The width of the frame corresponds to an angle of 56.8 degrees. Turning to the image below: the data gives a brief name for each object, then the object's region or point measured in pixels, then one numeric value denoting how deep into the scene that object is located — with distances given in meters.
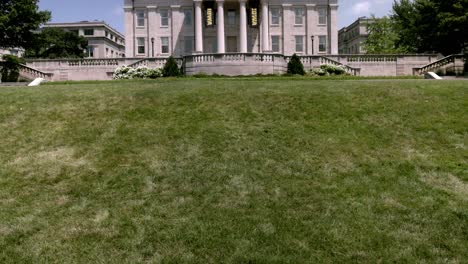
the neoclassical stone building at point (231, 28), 58.75
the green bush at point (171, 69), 36.75
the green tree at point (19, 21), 41.03
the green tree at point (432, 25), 42.41
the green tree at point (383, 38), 58.03
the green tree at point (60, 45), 82.69
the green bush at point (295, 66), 37.50
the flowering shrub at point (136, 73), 37.69
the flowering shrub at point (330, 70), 38.56
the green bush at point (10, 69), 39.16
